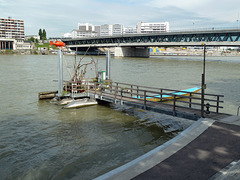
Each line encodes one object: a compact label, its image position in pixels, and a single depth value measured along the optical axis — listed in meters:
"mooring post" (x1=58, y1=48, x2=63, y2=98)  19.39
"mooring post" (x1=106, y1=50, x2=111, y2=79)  21.64
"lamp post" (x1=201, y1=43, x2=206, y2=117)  10.69
